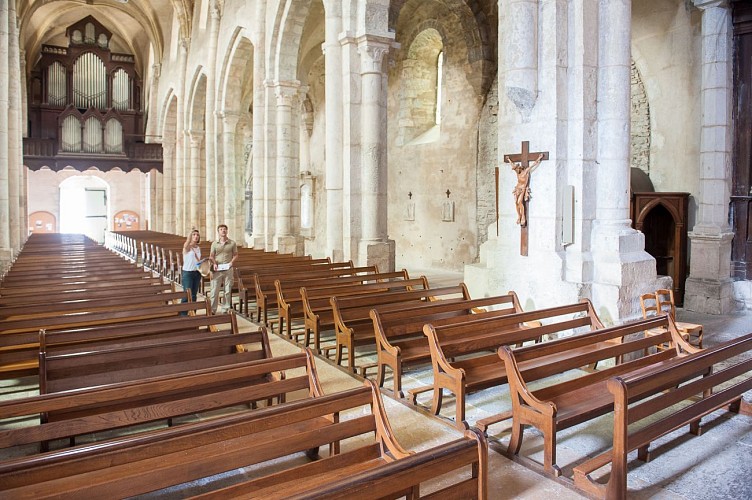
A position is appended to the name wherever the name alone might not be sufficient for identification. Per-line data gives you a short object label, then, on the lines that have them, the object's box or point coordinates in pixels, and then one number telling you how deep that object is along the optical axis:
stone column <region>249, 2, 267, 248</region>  15.98
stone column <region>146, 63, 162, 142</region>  29.89
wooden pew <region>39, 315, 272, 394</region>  4.06
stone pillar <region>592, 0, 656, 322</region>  6.67
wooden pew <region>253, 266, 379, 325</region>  8.15
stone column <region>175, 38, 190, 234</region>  24.96
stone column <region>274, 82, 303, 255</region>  15.41
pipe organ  29.14
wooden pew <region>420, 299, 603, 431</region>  4.28
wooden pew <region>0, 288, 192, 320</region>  5.94
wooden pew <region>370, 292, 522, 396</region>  5.02
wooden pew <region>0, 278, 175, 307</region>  6.53
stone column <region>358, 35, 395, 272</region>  11.08
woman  9.02
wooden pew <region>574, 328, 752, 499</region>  3.19
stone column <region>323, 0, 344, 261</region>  11.59
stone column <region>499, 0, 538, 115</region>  6.97
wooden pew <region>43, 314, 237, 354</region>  4.70
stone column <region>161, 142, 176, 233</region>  29.08
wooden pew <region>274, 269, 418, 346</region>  6.71
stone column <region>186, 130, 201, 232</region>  25.02
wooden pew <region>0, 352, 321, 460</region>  2.97
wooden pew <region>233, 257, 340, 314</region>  9.11
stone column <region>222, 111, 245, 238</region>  20.14
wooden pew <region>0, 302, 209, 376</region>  4.79
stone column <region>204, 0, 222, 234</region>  20.00
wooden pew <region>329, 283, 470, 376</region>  5.86
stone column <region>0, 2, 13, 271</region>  14.45
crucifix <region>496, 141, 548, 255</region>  7.00
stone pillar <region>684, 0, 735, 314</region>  9.38
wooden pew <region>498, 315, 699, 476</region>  3.61
